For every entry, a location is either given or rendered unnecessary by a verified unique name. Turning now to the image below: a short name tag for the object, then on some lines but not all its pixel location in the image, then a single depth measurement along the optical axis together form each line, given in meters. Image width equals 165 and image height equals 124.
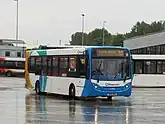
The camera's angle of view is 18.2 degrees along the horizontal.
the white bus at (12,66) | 70.81
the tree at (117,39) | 150.50
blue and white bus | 26.08
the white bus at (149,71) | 45.84
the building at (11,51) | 83.50
